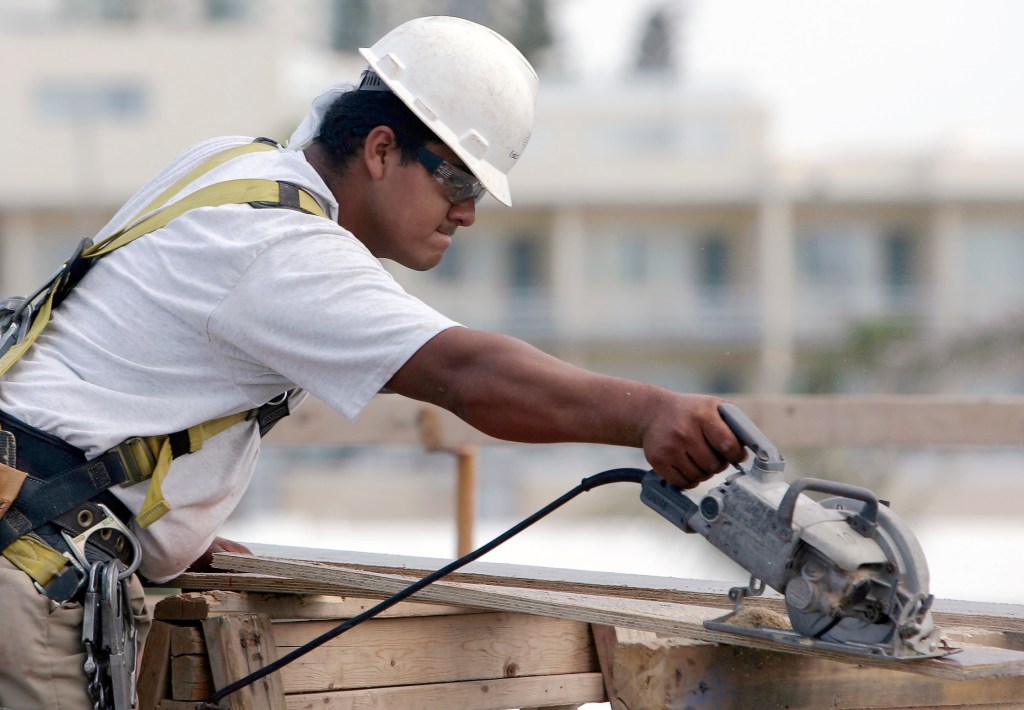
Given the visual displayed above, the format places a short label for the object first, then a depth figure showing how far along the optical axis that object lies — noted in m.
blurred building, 71.00
